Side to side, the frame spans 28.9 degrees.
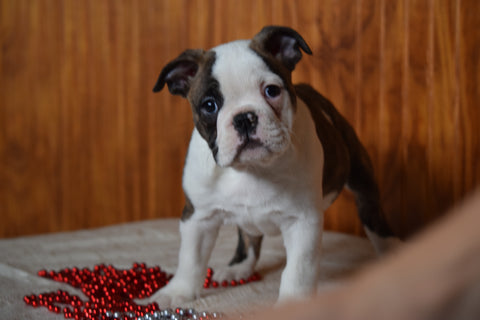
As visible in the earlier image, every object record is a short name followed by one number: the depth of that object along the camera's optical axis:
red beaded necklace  0.79
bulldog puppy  0.77
